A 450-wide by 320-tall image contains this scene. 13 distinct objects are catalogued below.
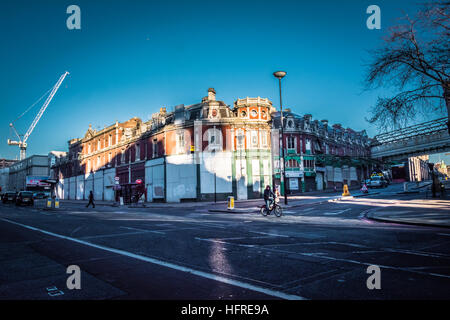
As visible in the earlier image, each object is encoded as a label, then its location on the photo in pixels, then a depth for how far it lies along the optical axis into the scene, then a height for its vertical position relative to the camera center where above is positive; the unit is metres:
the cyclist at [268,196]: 17.49 -0.92
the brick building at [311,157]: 41.25 +3.47
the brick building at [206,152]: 35.00 +3.73
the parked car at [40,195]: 64.06 -1.79
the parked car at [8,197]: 41.03 -1.34
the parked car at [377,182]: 44.19 -0.63
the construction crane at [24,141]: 133.39 +21.45
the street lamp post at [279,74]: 23.33 +8.47
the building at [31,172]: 79.56 +5.38
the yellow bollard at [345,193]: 29.48 -1.44
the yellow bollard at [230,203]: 22.62 -1.65
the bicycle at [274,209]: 17.06 -1.68
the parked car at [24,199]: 35.12 -1.36
